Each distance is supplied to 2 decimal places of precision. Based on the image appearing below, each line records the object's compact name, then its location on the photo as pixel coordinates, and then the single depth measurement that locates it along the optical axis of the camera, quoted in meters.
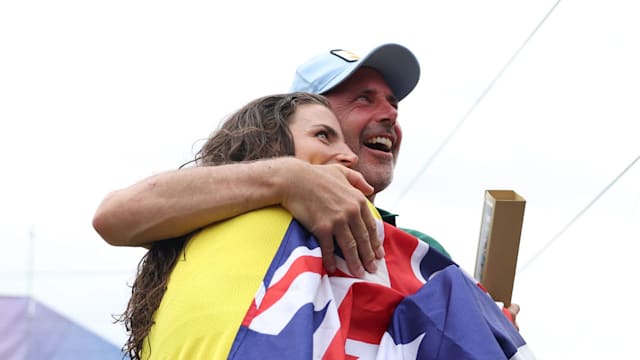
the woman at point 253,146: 2.89
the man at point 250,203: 2.83
